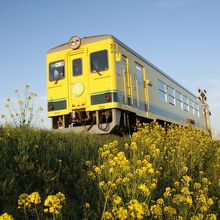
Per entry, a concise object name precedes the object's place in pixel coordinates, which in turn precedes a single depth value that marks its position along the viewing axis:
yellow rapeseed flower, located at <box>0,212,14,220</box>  1.84
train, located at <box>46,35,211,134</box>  9.54
